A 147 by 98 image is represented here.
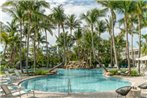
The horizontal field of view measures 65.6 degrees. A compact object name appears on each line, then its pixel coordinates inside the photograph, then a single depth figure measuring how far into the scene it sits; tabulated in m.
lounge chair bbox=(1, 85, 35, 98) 4.24
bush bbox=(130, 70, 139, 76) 9.31
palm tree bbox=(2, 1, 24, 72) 10.75
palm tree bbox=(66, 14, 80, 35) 18.97
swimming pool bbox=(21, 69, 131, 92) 7.09
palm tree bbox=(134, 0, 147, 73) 10.22
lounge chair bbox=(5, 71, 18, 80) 7.66
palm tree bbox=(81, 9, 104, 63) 16.33
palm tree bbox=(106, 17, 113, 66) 17.79
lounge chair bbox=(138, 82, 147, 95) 4.69
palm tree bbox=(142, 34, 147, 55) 13.03
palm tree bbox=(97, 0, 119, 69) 10.93
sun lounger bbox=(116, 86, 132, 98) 4.22
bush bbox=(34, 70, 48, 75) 10.63
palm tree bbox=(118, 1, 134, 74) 9.66
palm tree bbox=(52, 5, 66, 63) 15.52
